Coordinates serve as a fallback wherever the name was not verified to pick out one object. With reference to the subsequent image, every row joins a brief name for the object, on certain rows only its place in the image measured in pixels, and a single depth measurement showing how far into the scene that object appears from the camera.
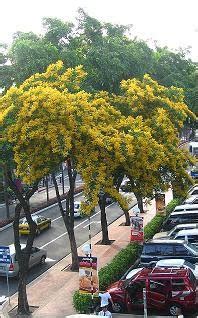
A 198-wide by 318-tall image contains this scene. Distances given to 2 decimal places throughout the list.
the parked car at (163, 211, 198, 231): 31.50
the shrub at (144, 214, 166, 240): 29.16
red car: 18.52
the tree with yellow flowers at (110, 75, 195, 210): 22.77
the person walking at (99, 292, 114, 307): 18.31
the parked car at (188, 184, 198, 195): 40.27
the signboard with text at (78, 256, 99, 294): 19.02
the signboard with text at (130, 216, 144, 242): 27.30
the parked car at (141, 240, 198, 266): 23.66
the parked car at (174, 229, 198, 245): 26.40
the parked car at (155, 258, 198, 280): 20.31
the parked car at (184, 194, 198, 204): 36.56
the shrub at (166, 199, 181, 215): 35.53
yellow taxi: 33.28
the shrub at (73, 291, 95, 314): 19.05
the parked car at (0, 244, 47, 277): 24.23
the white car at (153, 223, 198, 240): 27.75
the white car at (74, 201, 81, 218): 37.84
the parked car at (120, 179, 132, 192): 24.44
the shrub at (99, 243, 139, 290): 21.05
